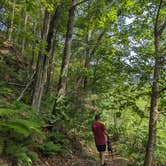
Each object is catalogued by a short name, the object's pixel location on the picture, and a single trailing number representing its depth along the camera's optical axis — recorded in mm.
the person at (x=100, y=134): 5291
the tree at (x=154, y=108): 5483
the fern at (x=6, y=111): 3675
